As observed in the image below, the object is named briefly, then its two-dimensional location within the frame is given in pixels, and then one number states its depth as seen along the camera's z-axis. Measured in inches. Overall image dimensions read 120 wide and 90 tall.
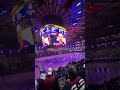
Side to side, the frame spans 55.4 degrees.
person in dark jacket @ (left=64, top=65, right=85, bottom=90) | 53.9
